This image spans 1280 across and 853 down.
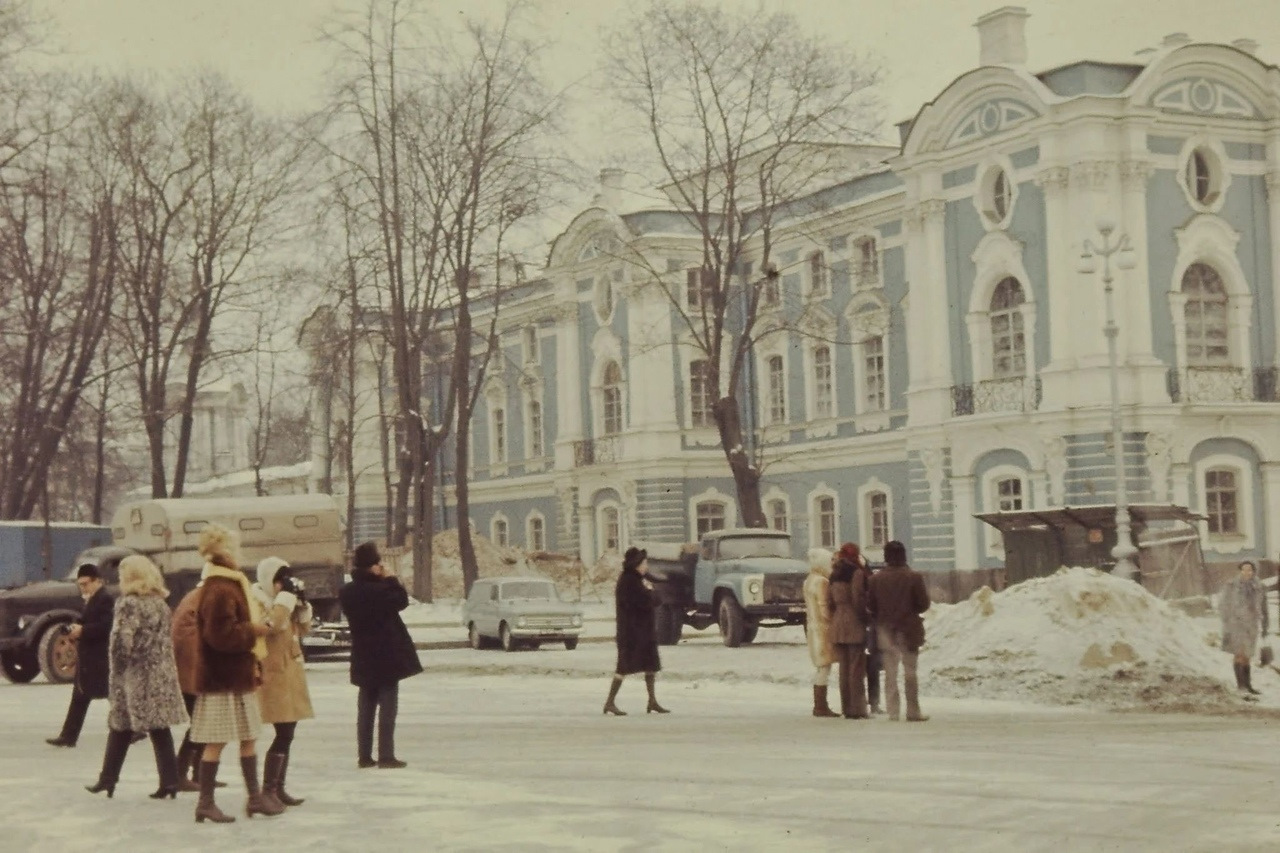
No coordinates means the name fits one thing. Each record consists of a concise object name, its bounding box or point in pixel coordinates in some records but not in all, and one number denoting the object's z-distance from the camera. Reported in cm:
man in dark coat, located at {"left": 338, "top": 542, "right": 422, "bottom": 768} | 1559
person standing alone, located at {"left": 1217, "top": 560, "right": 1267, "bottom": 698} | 2306
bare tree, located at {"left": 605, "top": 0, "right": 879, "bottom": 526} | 4675
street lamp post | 3662
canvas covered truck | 3356
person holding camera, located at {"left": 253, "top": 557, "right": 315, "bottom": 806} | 1355
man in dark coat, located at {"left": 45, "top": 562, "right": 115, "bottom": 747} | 1652
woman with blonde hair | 1377
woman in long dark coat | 2138
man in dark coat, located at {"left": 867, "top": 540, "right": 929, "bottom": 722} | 1980
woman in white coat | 2062
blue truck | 3519
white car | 3678
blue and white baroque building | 4538
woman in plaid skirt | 1283
